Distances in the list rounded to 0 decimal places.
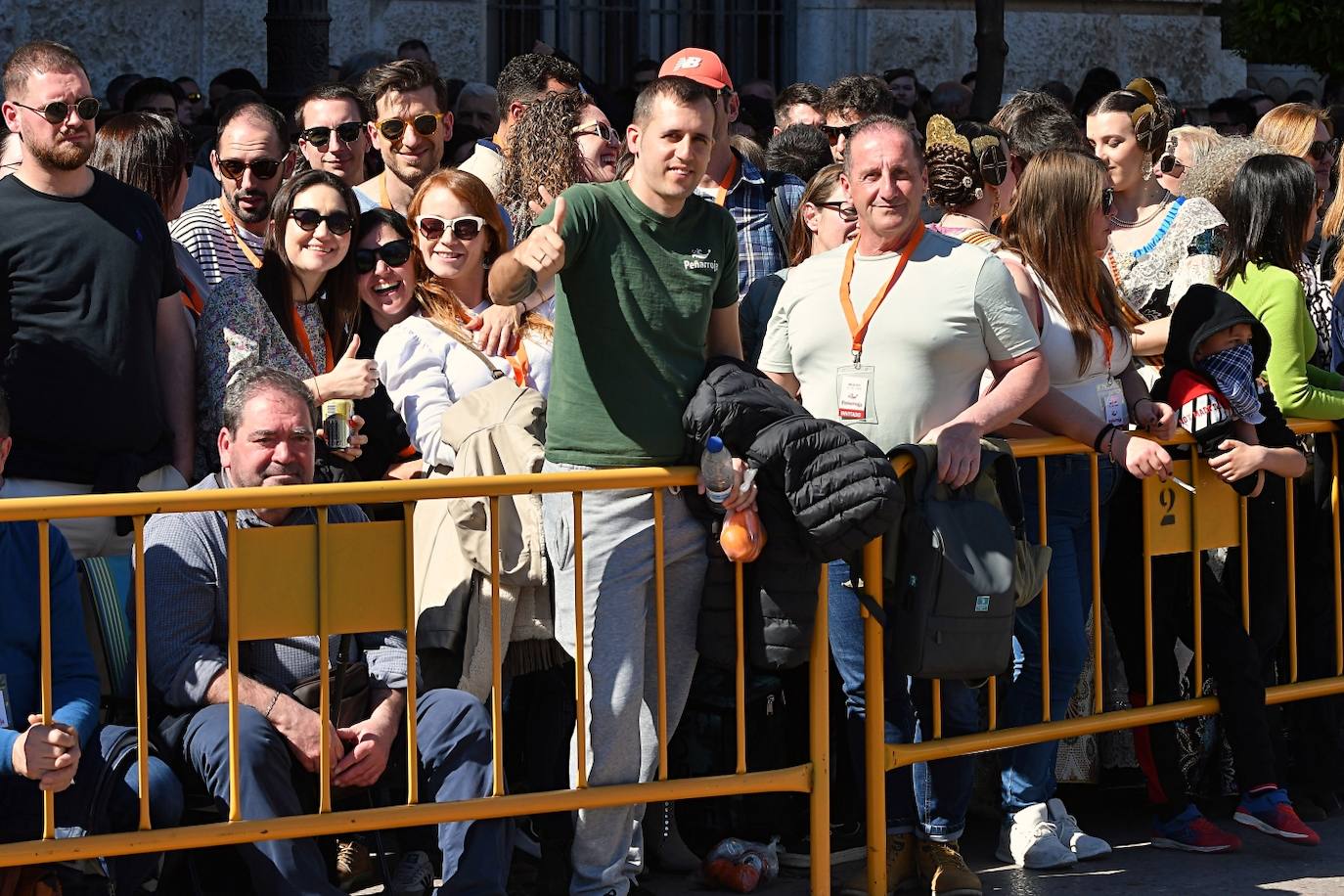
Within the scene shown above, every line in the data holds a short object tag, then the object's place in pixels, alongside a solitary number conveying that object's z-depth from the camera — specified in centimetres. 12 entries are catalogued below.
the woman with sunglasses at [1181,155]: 1591
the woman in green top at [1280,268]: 1227
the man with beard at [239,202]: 1266
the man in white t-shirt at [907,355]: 1052
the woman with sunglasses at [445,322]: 1149
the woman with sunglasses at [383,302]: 1164
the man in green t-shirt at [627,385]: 998
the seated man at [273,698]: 952
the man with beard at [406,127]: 1402
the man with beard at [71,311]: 1062
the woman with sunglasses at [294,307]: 1134
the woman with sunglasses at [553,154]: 1348
